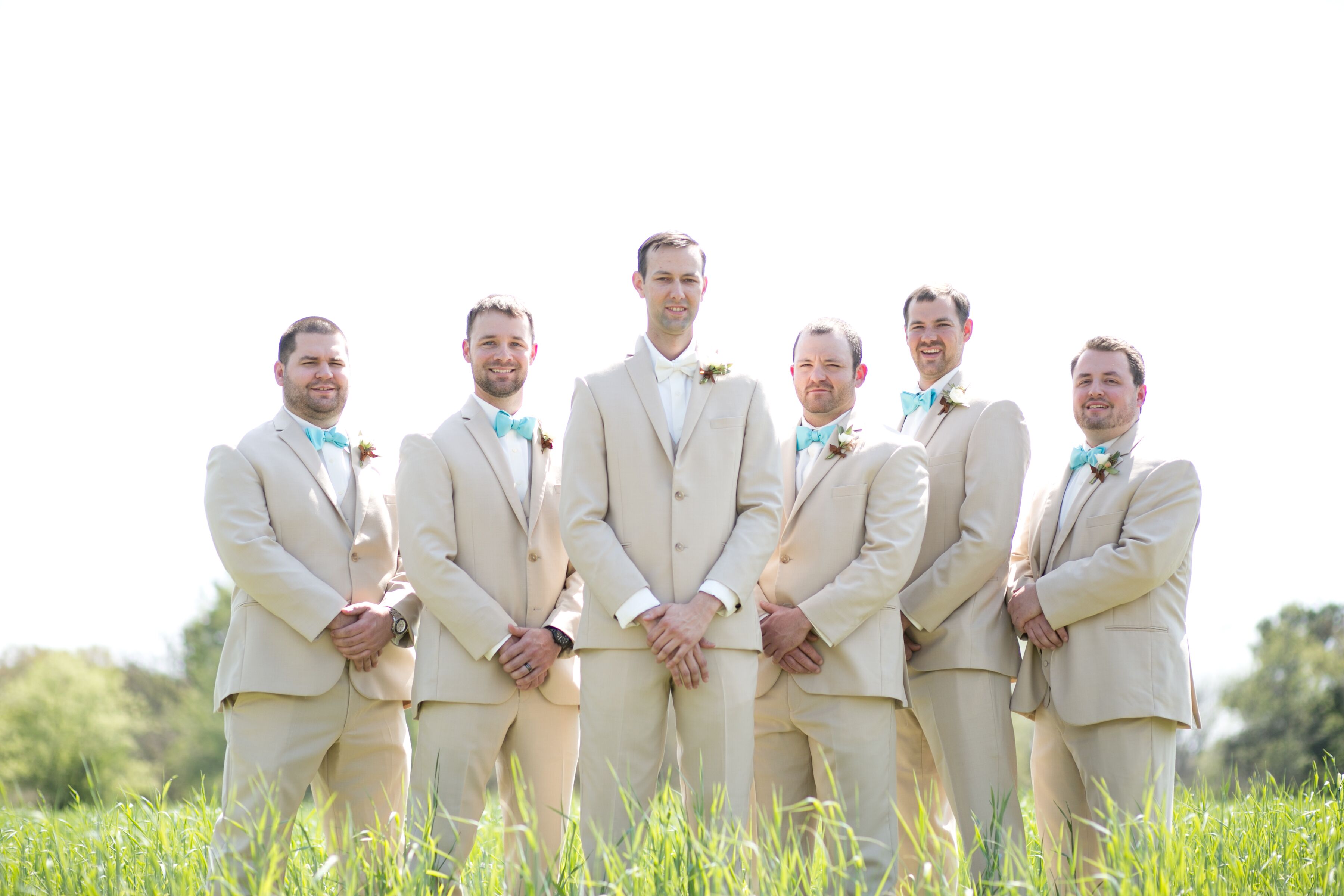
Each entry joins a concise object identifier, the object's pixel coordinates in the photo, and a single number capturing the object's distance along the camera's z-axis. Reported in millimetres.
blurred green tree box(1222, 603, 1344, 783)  27250
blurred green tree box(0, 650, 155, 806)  30109
